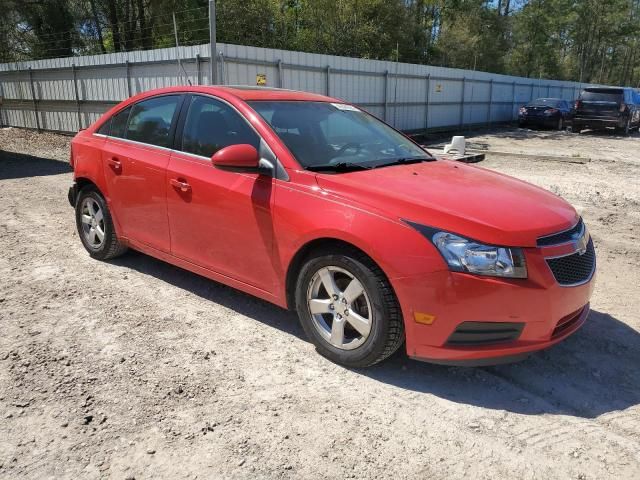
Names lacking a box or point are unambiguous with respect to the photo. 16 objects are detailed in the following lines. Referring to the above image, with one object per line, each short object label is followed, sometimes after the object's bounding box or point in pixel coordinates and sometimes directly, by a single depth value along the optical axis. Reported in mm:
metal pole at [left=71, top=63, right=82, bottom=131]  16344
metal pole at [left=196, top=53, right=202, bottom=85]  12219
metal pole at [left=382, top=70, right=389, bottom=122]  17719
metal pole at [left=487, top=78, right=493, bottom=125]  25703
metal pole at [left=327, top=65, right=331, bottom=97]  15289
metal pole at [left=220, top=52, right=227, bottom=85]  11953
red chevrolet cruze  2873
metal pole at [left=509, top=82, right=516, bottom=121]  28366
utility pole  8977
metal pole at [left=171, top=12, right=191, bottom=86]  12672
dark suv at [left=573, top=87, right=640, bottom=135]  21516
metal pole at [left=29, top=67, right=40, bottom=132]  18259
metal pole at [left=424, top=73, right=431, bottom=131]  20109
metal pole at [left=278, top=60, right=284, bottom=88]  13605
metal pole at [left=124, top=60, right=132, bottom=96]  14388
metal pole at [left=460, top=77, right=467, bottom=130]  22880
